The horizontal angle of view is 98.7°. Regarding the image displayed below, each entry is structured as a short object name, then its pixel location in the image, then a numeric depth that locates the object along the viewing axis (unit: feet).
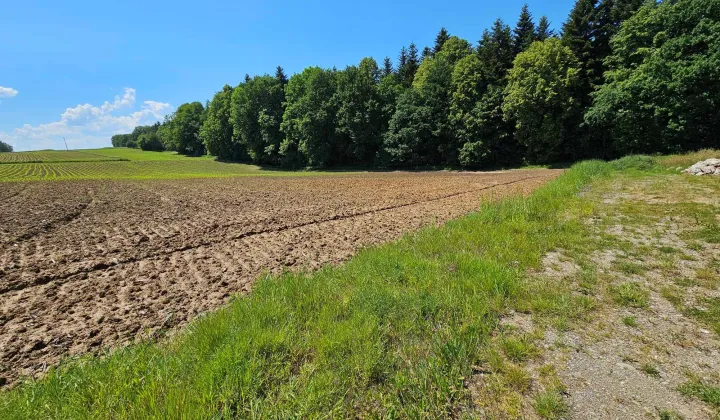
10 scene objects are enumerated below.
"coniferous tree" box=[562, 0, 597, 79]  124.98
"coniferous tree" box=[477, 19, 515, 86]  147.02
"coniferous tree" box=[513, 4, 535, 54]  153.38
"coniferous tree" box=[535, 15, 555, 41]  153.89
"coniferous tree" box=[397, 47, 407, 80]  204.89
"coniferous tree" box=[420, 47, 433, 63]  203.74
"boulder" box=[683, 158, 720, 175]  53.01
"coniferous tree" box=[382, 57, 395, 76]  233.66
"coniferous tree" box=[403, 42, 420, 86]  198.90
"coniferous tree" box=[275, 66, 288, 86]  226.97
